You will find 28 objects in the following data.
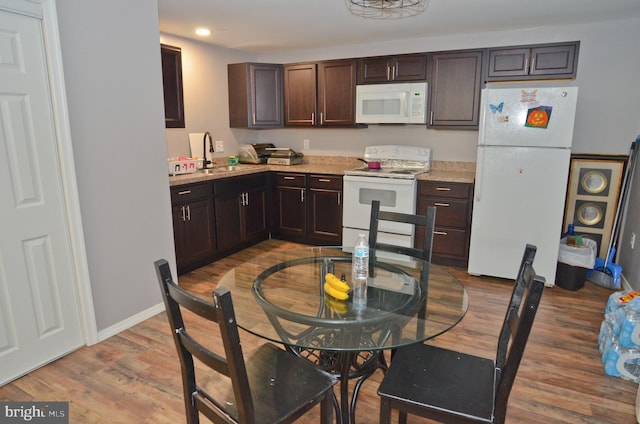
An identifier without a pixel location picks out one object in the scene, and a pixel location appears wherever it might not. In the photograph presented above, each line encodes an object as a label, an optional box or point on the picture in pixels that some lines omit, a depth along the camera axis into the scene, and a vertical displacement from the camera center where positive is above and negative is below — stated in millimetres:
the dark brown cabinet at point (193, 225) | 3506 -842
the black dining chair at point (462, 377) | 1247 -901
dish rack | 3622 -310
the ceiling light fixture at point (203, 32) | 3783 +959
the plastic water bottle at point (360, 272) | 1772 -651
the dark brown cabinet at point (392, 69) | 3998 +641
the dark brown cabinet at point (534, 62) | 3502 +621
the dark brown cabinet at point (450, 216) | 3752 -781
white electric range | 3891 -554
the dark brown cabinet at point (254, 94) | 4582 +435
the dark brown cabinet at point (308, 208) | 4367 -841
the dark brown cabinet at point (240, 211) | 4008 -829
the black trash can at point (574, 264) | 3350 -1092
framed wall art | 3689 -581
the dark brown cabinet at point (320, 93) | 4375 +431
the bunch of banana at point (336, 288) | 1722 -669
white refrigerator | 3211 -352
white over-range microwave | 4000 +292
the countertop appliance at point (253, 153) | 4824 -252
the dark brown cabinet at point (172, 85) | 3795 +450
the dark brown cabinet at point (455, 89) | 3811 +415
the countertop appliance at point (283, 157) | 4797 -293
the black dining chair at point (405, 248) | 2162 -612
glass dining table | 1491 -727
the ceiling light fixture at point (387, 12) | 3047 +955
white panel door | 2059 -440
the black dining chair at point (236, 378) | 1135 -887
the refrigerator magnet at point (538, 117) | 3201 +119
